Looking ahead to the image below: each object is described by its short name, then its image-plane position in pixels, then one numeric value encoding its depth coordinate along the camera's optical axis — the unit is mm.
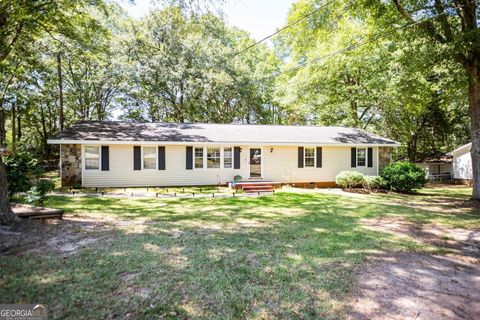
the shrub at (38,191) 7098
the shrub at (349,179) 13750
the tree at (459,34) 8719
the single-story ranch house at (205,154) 12930
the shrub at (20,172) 7711
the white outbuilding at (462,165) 18022
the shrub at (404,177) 13133
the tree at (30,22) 5953
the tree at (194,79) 22406
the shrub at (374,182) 13578
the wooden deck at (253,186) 13234
